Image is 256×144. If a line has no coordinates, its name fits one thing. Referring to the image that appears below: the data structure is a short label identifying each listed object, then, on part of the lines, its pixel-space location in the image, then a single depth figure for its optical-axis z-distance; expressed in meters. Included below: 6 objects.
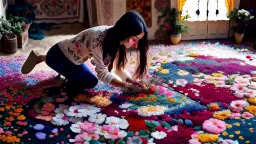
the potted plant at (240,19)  3.81
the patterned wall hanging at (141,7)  3.75
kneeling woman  2.44
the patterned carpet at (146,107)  2.28
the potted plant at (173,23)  3.78
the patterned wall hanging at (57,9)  4.29
